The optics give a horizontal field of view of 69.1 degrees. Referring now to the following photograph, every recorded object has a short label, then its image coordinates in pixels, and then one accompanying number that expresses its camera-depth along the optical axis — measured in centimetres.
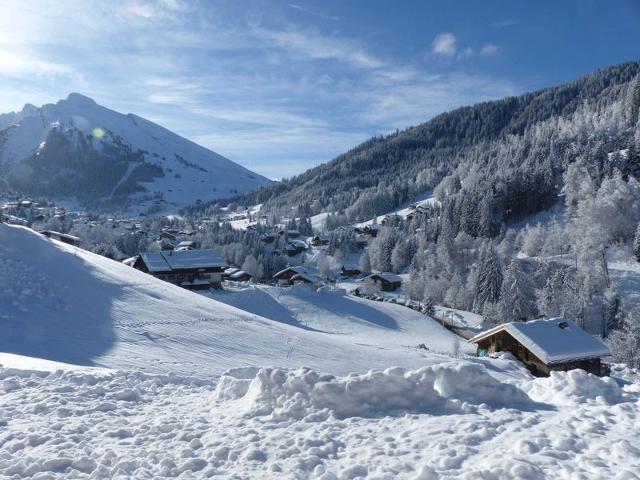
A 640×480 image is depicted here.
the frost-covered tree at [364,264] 11784
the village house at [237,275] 9181
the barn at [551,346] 3000
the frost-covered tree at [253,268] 10580
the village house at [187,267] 6241
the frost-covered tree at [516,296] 6531
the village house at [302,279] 8682
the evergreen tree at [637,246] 8212
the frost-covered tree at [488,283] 7666
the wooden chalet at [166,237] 15500
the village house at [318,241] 14888
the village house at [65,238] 6761
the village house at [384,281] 9724
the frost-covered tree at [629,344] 5122
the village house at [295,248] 13988
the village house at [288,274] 9019
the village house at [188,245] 13130
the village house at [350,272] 11438
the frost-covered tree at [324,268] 11294
